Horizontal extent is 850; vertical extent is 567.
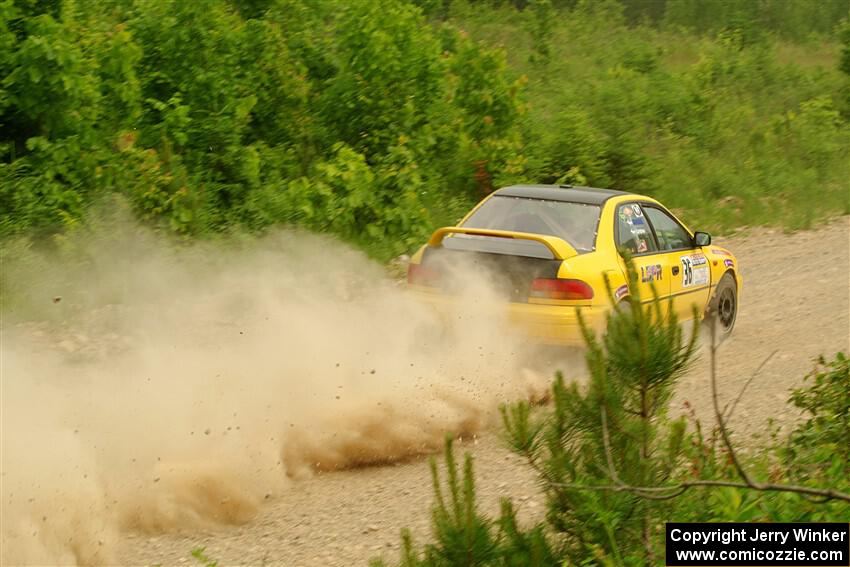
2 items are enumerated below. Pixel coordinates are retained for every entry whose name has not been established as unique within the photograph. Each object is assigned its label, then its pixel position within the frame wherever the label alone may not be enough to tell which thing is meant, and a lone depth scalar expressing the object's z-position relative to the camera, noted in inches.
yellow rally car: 679.1
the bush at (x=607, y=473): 325.4
